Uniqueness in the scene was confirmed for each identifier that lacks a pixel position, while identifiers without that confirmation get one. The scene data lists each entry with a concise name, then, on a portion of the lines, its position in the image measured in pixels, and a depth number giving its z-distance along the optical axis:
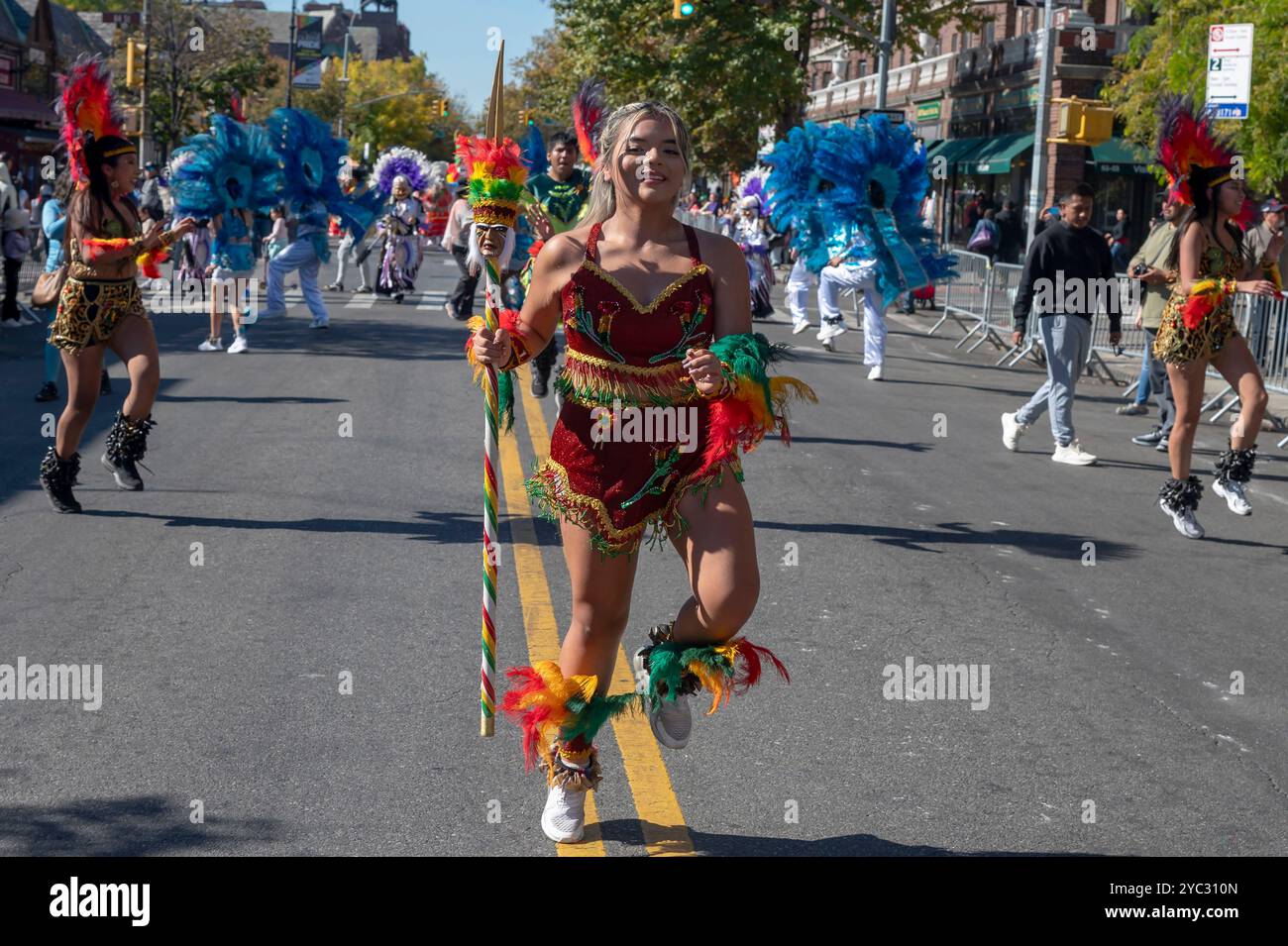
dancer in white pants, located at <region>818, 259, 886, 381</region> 16.59
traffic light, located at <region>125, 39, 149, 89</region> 36.16
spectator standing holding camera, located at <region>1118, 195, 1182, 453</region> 10.43
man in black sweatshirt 11.94
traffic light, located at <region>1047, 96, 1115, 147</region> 22.41
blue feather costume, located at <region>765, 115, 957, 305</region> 16.56
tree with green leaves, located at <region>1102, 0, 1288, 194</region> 19.16
